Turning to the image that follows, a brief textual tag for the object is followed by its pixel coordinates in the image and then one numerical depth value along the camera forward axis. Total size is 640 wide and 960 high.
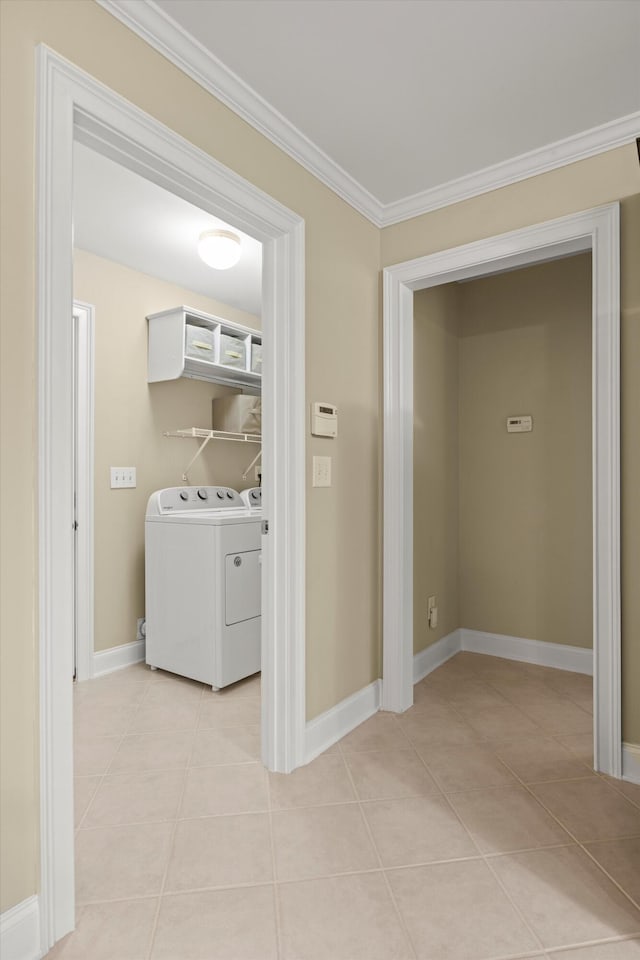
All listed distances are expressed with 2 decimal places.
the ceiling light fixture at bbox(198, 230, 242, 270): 2.68
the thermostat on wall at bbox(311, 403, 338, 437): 2.15
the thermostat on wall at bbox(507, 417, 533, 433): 3.26
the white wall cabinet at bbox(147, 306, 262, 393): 3.27
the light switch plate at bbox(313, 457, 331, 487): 2.18
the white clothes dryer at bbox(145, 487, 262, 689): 2.80
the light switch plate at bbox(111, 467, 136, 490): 3.22
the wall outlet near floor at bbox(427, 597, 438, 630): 3.12
